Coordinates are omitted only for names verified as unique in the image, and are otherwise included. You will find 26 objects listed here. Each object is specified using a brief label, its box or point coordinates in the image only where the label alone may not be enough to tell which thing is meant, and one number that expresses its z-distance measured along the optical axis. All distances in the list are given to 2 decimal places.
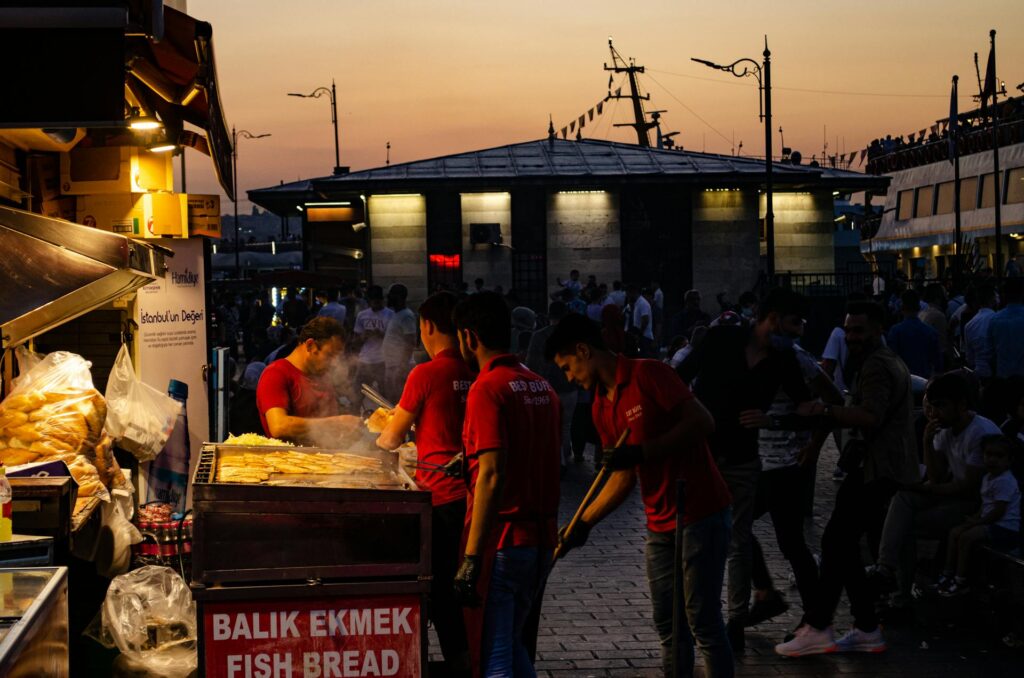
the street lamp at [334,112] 53.91
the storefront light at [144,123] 8.82
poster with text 11.16
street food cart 5.34
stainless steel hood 6.53
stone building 33.31
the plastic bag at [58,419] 7.51
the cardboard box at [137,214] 11.21
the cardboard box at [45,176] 10.34
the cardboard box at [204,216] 12.04
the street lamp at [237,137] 49.50
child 8.09
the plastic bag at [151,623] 6.57
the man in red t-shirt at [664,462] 5.75
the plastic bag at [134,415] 9.43
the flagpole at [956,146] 43.29
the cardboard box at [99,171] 11.07
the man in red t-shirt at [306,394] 7.82
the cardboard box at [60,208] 10.62
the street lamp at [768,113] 25.76
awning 7.72
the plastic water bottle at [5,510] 5.89
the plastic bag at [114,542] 7.37
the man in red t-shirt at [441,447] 6.16
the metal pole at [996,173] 44.73
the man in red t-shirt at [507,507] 5.23
